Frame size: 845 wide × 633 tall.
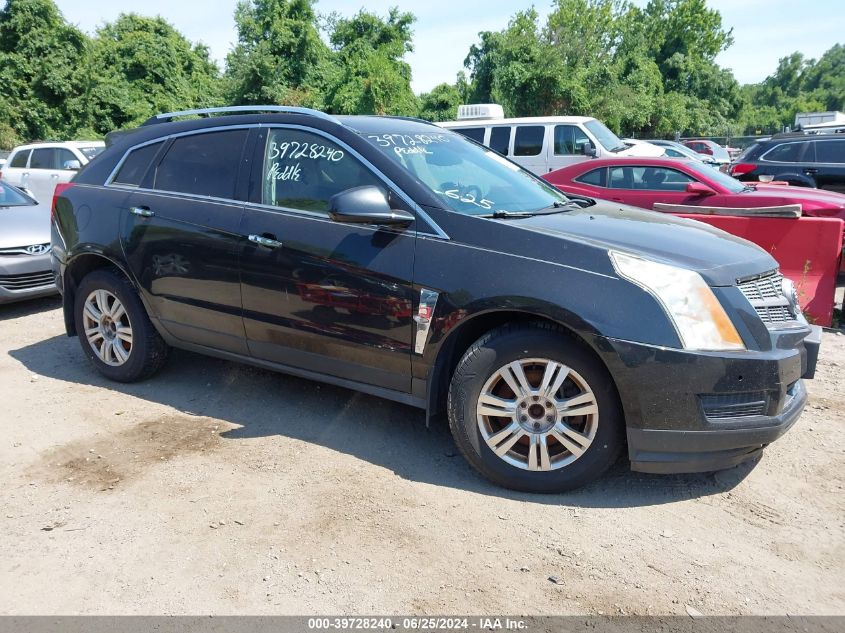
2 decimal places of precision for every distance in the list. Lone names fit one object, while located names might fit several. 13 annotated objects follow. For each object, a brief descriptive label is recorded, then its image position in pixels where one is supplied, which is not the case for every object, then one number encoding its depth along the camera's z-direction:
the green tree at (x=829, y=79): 85.69
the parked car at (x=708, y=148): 28.47
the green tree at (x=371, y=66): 30.39
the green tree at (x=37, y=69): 29.84
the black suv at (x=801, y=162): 12.05
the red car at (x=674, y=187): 8.34
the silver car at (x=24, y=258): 7.06
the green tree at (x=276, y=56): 32.00
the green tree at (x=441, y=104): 34.03
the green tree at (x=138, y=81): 31.11
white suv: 13.72
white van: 12.62
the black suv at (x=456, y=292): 3.12
